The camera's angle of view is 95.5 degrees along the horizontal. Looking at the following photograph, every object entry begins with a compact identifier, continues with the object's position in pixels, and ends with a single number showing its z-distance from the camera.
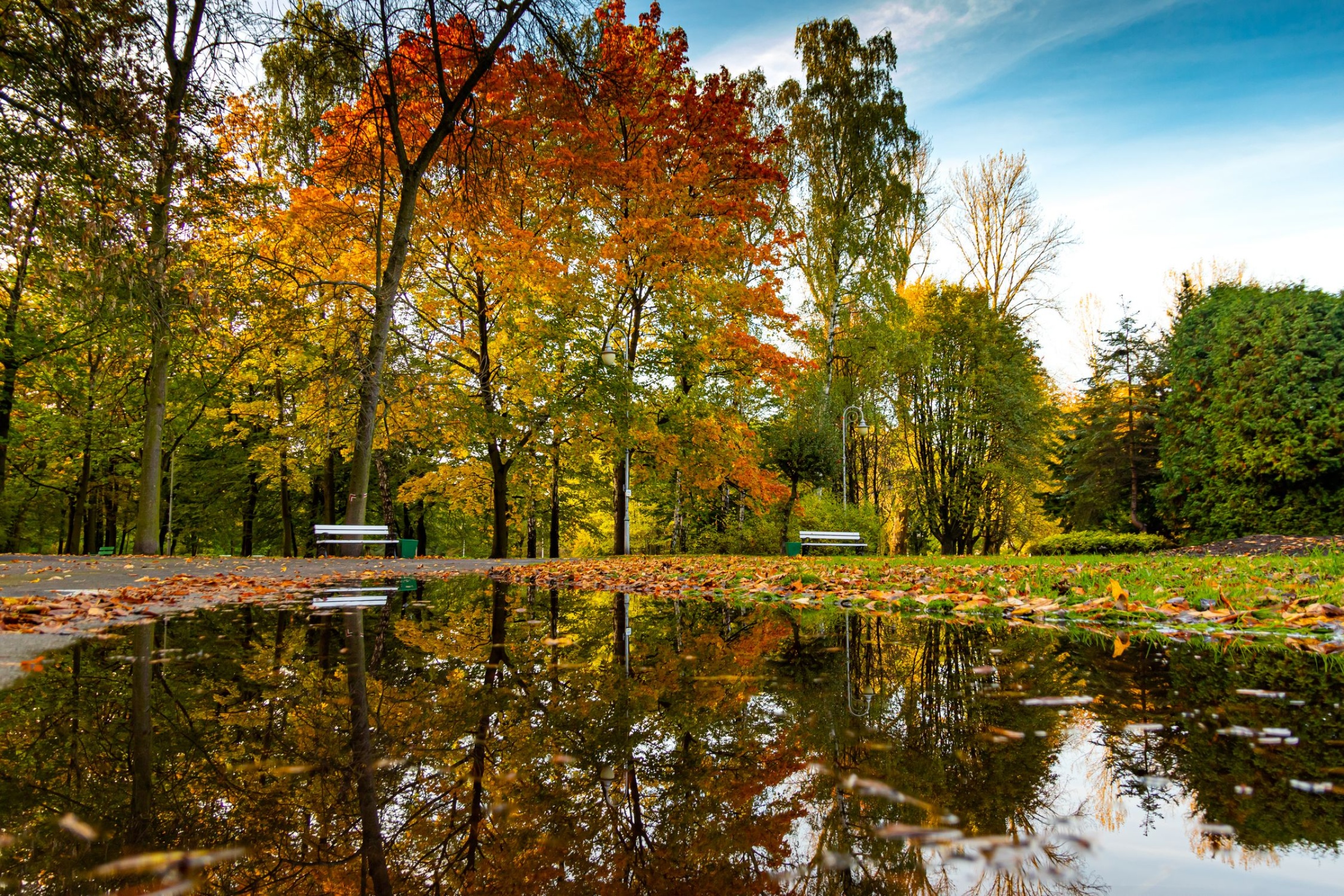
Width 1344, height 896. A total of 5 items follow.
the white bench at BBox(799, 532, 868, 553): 16.39
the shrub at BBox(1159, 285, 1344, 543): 14.09
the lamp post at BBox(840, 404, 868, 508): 18.52
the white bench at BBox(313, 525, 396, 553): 11.49
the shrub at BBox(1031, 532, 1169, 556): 16.38
